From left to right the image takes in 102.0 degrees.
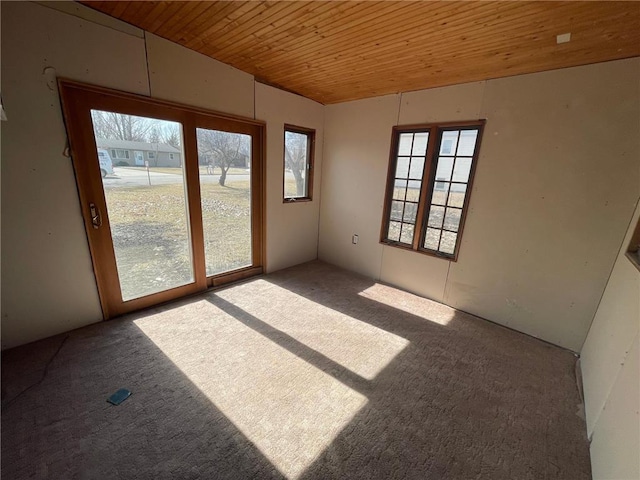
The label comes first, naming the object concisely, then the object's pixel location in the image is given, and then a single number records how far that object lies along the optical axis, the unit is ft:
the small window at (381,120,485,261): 9.67
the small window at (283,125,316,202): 12.63
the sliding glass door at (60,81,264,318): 7.36
